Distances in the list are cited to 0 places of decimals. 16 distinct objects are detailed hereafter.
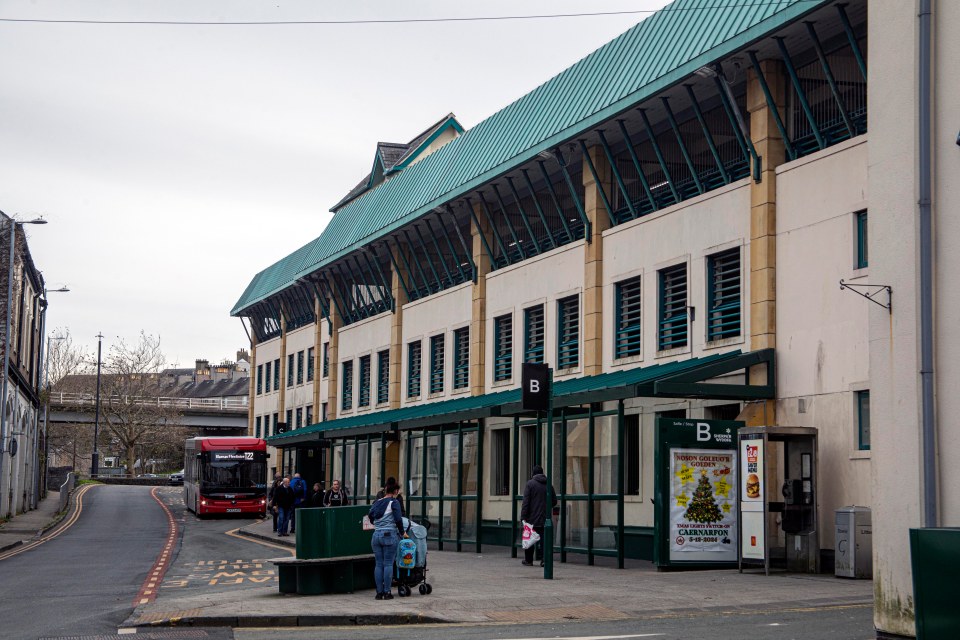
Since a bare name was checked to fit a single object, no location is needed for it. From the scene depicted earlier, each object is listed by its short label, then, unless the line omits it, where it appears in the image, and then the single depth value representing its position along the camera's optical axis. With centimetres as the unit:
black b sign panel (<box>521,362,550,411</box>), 1947
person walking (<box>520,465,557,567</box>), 2228
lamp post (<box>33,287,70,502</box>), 6475
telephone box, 1973
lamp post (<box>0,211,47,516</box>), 4078
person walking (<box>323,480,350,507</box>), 3216
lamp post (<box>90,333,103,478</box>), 9524
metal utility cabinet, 1873
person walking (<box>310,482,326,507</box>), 3403
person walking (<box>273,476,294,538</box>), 3572
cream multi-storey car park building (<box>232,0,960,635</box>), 1232
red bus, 4797
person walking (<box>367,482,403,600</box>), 1675
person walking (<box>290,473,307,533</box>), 3512
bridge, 9631
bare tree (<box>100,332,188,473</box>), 10144
